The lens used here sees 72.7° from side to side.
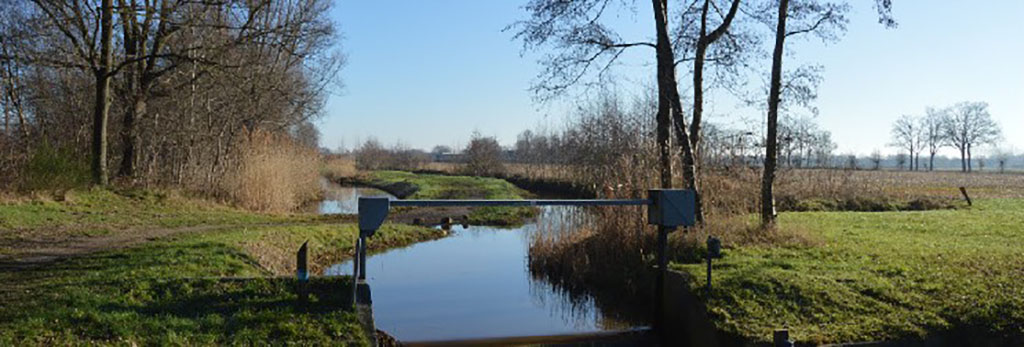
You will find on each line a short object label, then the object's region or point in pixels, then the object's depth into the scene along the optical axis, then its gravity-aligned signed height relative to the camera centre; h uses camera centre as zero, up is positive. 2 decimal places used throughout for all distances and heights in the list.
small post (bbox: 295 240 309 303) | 6.73 -0.93
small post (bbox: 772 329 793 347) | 5.28 -1.18
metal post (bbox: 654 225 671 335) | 8.14 -1.30
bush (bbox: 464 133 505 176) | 49.97 +1.69
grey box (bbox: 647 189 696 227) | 7.81 -0.28
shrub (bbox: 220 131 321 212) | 19.84 +0.04
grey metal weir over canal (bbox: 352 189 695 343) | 6.54 -0.32
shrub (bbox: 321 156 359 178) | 47.00 +0.74
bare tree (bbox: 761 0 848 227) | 11.62 +1.40
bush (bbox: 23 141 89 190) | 15.47 +0.13
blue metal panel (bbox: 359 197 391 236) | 6.51 -0.31
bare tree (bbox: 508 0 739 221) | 11.57 +2.28
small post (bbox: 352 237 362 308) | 6.63 -0.83
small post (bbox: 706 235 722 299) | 6.89 -0.62
